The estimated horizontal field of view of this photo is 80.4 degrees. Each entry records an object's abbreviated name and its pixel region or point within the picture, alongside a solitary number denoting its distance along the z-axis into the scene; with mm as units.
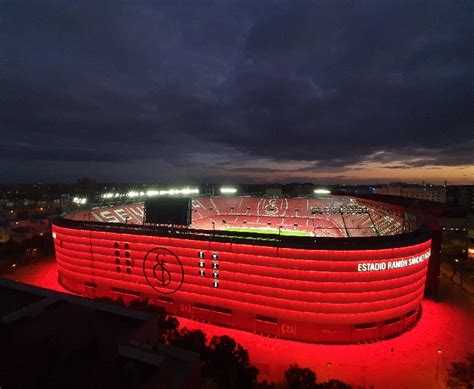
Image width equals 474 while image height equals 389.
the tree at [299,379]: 21750
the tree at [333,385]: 21155
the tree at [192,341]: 25438
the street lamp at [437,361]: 28595
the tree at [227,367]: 21656
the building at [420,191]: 154375
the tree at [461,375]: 24844
